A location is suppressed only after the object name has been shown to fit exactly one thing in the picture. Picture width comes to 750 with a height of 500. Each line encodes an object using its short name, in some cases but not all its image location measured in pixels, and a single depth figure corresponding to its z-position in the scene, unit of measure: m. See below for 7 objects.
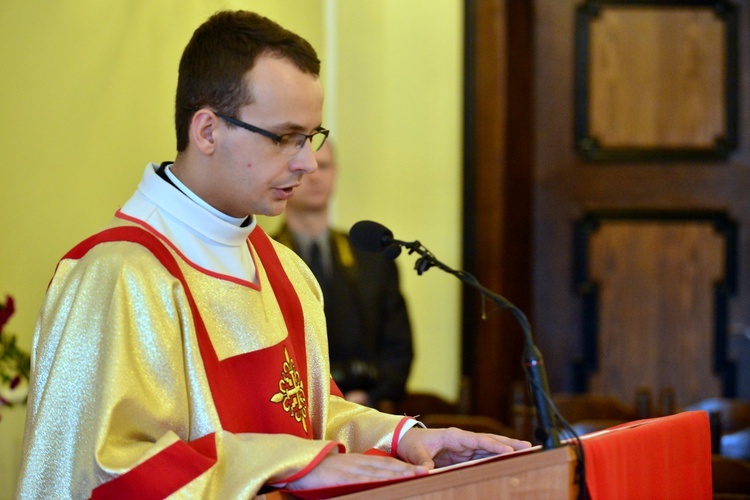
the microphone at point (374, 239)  4.14
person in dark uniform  9.22
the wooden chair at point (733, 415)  9.80
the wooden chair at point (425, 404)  10.28
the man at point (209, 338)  3.78
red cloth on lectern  3.77
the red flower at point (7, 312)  5.75
